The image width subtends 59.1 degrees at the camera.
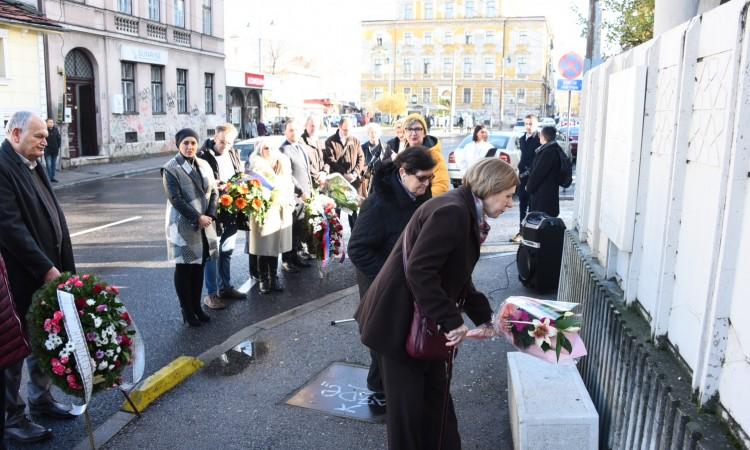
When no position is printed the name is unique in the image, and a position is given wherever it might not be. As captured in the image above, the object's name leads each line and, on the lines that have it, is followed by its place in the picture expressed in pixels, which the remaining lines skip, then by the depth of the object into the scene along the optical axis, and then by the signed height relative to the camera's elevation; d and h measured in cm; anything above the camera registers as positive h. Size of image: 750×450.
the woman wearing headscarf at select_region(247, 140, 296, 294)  761 -124
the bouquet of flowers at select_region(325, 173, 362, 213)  818 -95
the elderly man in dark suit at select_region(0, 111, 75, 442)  415 -77
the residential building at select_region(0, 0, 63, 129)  2025 +158
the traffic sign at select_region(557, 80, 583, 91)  1555 +87
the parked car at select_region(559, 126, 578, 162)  2536 -79
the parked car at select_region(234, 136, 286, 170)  1800 -95
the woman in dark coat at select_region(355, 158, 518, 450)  314 -85
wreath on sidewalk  390 -133
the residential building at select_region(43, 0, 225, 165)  2403 +152
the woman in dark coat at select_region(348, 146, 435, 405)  419 -61
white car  1353 -78
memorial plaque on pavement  472 -208
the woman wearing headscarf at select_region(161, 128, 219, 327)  626 -100
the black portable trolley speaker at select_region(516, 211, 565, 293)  750 -146
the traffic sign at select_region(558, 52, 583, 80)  1537 +129
